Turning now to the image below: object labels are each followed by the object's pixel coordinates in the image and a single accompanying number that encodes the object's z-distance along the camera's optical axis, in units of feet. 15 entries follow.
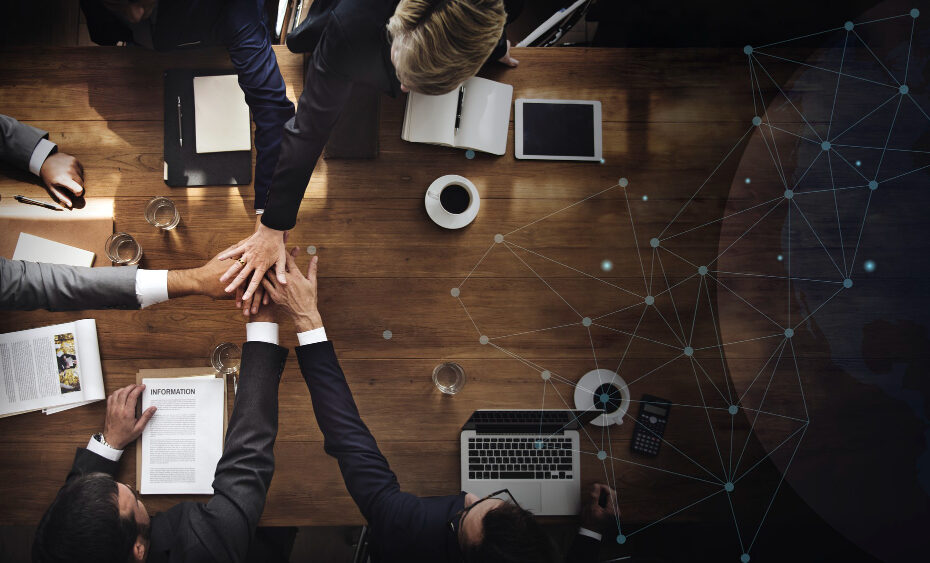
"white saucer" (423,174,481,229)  4.68
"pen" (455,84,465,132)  4.77
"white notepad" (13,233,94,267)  4.69
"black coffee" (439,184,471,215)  4.72
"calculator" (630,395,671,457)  4.71
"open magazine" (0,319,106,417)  4.62
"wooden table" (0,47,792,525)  4.74
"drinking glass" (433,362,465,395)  4.74
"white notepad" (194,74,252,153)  4.80
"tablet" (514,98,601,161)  4.87
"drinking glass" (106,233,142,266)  4.71
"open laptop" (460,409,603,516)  4.65
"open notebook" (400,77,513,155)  4.74
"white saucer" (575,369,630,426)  4.75
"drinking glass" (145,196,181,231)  4.75
